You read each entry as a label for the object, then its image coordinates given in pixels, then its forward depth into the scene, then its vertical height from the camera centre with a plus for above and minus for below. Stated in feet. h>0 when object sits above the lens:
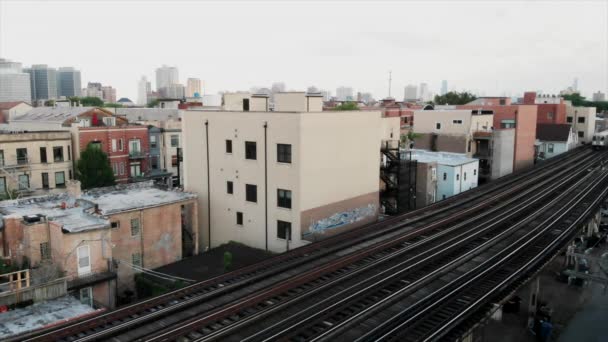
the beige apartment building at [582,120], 332.19 -6.06
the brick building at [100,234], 83.92 -24.38
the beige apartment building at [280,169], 106.32 -14.25
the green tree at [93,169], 164.14 -20.78
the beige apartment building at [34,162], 158.20 -18.46
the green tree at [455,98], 486.02 +12.64
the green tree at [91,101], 454.52 +6.73
